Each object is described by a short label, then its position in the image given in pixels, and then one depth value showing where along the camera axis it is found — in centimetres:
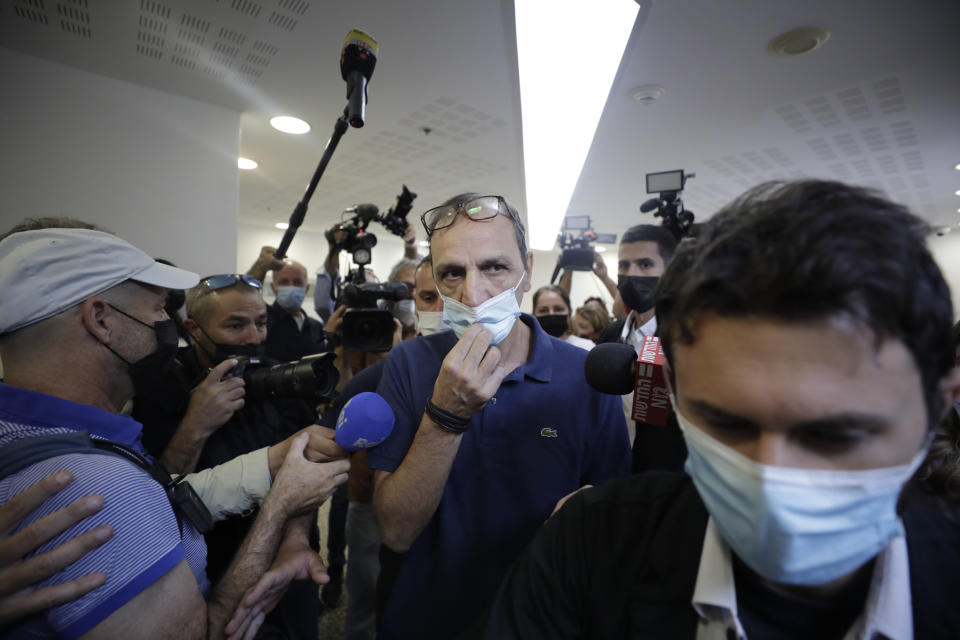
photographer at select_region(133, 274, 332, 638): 136
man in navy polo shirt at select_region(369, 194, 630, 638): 98
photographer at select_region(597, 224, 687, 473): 189
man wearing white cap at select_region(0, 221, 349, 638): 75
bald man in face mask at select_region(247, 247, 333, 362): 272
